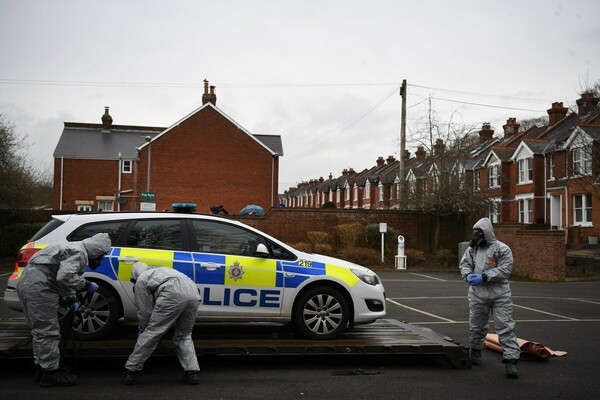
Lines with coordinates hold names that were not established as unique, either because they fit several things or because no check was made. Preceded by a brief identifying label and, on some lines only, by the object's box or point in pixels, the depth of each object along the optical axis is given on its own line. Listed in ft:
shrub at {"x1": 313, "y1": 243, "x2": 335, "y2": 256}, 82.58
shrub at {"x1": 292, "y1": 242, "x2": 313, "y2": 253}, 81.19
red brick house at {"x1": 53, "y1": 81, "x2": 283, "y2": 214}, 134.51
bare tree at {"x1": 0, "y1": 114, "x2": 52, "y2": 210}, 82.99
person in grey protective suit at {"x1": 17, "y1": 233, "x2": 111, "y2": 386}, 19.21
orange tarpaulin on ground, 25.49
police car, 23.82
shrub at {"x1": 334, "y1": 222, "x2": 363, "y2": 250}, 86.94
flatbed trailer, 21.72
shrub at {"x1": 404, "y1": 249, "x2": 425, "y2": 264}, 84.28
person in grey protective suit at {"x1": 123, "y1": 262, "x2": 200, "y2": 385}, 19.66
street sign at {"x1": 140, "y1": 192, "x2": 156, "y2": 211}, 79.46
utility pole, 93.97
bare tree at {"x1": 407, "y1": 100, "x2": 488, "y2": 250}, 90.33
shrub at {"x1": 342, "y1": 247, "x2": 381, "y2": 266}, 81.97
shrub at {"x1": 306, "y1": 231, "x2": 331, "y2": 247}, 86.02
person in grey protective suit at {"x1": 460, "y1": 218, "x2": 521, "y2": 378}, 22.49
